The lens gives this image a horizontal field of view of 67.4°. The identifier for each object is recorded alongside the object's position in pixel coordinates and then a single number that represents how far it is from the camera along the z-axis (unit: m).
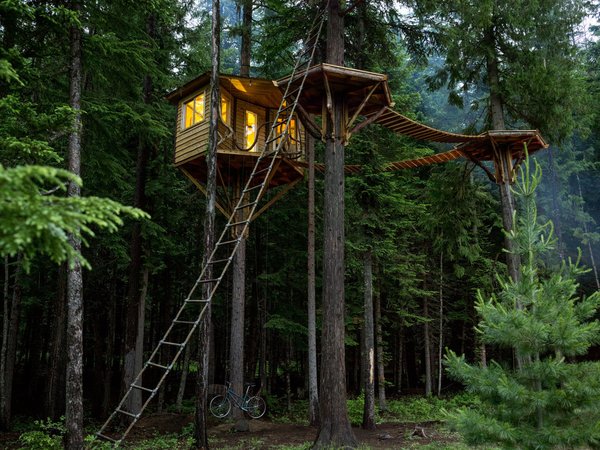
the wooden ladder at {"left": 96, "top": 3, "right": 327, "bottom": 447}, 9.49
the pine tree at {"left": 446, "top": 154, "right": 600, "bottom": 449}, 4.54
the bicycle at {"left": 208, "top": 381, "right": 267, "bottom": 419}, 12.73
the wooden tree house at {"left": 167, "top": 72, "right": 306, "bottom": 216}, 12.39
